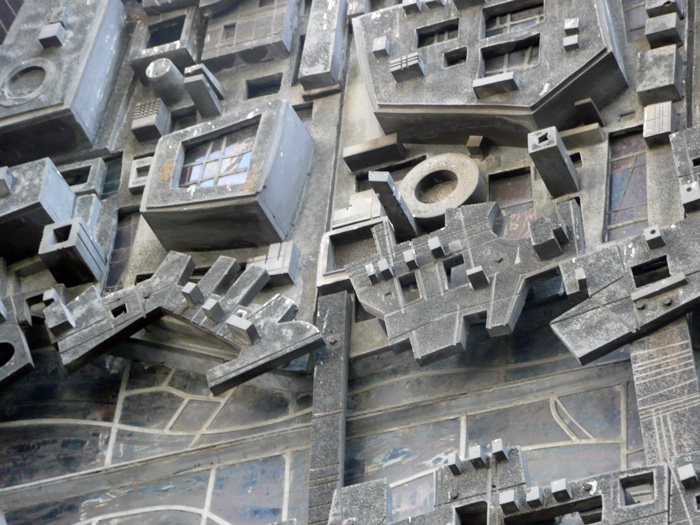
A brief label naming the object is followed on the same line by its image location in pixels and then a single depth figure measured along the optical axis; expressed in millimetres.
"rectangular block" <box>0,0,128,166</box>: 12055
